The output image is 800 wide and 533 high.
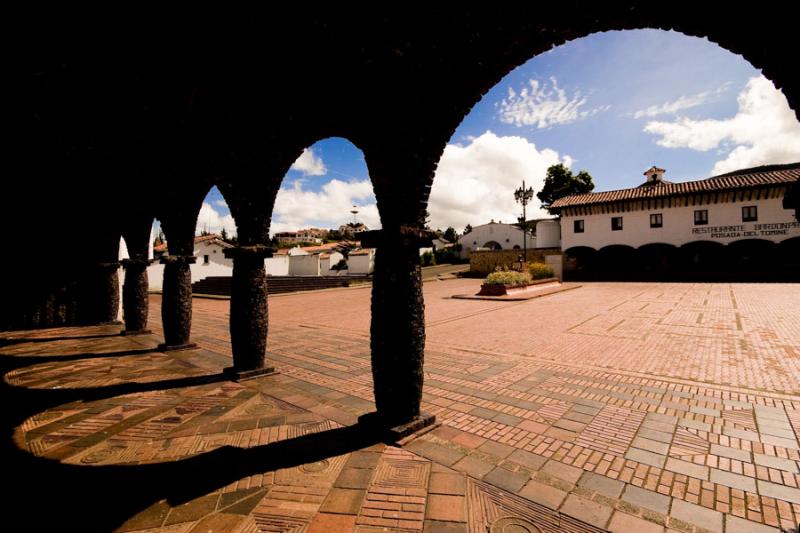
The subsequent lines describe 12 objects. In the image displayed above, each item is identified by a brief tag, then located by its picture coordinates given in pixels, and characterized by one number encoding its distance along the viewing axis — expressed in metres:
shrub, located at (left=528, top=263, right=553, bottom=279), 21.75
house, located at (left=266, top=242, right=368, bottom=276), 40.81
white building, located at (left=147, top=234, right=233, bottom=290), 32.20
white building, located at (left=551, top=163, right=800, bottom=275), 23.20
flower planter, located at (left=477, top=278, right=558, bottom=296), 16.86
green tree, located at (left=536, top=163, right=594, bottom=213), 43.97
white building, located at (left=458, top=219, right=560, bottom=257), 45.94
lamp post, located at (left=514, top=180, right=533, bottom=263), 26.62
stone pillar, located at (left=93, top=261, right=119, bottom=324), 11.48
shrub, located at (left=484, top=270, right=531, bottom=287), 17.38
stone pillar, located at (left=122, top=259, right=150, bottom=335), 9.53
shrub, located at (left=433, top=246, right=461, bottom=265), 49.56
